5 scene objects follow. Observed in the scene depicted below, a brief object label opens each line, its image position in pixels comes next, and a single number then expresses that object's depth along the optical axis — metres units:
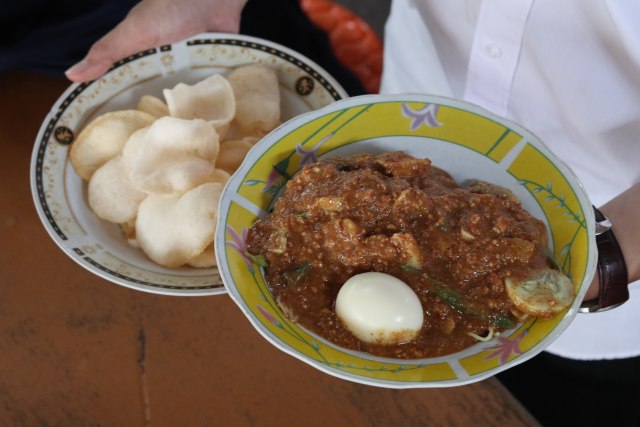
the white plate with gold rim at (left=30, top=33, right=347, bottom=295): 0.59
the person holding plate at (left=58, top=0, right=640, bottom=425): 0.54
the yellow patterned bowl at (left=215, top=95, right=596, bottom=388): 0.47
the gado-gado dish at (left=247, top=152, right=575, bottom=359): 0.49
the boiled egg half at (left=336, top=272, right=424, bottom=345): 0.48
